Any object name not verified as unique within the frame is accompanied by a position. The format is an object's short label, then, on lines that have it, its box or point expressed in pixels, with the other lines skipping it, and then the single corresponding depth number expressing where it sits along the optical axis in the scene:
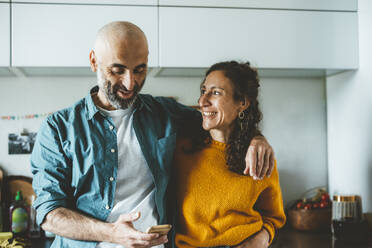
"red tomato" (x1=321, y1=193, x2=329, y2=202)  2.16
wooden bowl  2.05
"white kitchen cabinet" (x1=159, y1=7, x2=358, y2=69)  1.88
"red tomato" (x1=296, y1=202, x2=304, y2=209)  2.14
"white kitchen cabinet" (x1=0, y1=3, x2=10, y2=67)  1.76
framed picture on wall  2.11
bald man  1.15
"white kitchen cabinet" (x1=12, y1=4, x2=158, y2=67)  1.78
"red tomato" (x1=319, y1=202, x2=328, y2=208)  2.12
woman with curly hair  1.28
